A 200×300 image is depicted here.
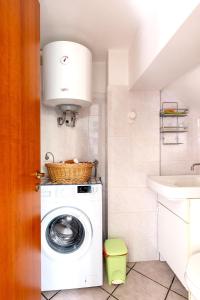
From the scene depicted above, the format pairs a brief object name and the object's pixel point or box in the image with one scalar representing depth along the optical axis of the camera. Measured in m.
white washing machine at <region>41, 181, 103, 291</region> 1.61
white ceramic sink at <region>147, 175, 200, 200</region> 1.43
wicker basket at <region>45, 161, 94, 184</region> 1.73
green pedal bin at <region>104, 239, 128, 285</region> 1.69
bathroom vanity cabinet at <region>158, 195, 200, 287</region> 1.44
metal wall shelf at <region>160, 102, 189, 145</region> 2.07
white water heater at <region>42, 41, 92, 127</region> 1.66
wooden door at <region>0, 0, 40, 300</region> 0.76
